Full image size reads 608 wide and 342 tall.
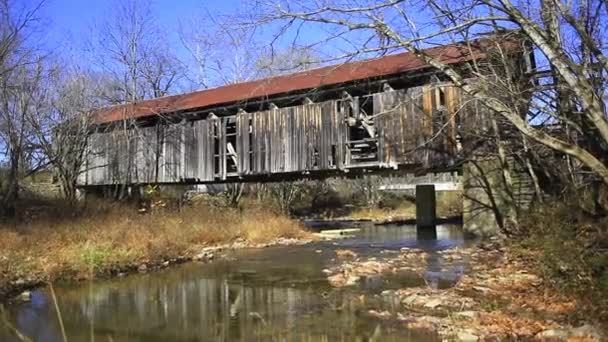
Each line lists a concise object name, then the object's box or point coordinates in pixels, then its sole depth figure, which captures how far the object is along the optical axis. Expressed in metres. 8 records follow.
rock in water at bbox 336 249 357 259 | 16.03
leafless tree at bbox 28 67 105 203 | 26.30
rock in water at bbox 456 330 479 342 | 6.84
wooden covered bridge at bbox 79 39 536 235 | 19.80
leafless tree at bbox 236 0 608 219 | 7.69
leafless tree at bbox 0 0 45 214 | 21.70
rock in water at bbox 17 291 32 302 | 10.43
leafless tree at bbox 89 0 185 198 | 28.23
